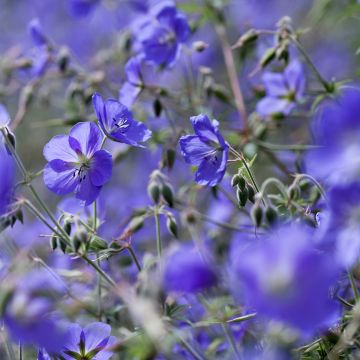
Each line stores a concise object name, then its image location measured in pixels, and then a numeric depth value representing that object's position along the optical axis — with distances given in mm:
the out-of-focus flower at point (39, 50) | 1304
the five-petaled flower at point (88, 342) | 1072
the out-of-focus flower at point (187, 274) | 987
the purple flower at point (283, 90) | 1213
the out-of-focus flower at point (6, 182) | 1054
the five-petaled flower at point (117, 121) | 1099
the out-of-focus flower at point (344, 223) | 998
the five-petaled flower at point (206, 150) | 1087
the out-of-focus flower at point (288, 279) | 971
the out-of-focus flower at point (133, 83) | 1222
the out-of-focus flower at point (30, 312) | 1005
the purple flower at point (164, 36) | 1242
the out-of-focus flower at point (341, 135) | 1023
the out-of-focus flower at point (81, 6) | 1420
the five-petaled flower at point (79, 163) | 1101
